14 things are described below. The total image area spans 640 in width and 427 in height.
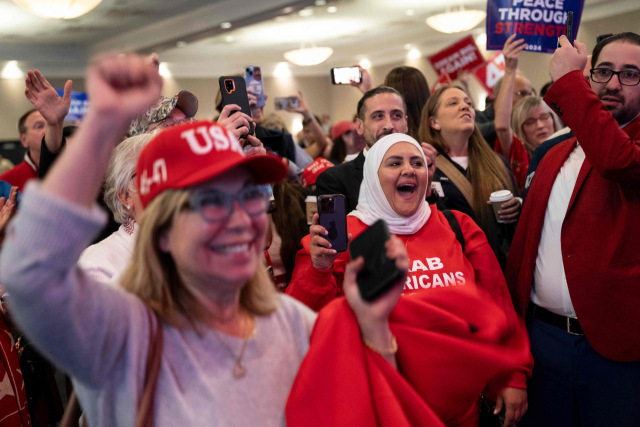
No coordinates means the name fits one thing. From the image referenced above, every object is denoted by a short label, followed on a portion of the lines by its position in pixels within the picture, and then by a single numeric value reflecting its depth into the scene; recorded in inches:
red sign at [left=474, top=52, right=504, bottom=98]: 273.6
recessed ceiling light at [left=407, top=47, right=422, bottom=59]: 513.7
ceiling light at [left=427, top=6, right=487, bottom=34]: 333.1
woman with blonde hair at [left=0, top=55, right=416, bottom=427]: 31.8
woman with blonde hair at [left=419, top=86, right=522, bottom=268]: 108.3
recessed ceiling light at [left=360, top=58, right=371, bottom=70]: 561.9
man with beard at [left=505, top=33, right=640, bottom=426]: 76.4
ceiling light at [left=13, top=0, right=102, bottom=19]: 216.5
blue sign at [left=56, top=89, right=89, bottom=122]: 372.8
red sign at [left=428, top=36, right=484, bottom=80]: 229.9
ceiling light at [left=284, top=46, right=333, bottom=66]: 415.5
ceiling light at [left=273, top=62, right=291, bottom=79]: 587.8
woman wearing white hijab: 75.5
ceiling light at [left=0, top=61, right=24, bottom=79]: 436.7
